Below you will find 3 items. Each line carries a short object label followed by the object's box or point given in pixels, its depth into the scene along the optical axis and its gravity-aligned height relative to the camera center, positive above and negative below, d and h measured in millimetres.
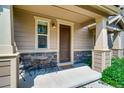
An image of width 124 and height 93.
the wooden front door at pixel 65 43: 4085 +150
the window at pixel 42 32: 3377 +629
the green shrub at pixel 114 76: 2361 -1074
